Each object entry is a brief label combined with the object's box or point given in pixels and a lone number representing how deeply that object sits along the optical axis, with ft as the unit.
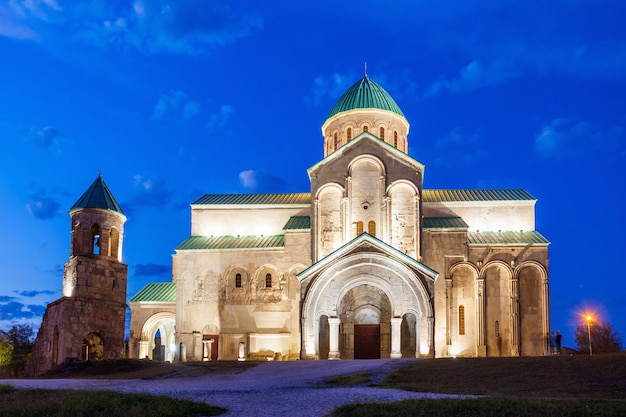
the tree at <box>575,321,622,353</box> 163.53
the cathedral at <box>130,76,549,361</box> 123.95
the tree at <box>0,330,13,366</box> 166.21
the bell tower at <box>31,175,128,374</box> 119.03
